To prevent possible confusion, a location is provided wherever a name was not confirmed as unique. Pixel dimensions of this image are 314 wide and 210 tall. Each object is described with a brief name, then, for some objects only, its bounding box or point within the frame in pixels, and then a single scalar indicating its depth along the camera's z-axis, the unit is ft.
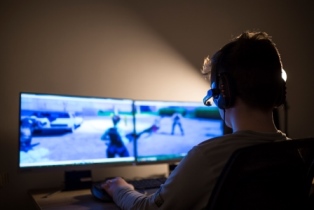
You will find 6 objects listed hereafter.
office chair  2.13
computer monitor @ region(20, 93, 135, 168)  4.39
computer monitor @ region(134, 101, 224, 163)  5.38
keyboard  4.47
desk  3.69
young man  2.49
